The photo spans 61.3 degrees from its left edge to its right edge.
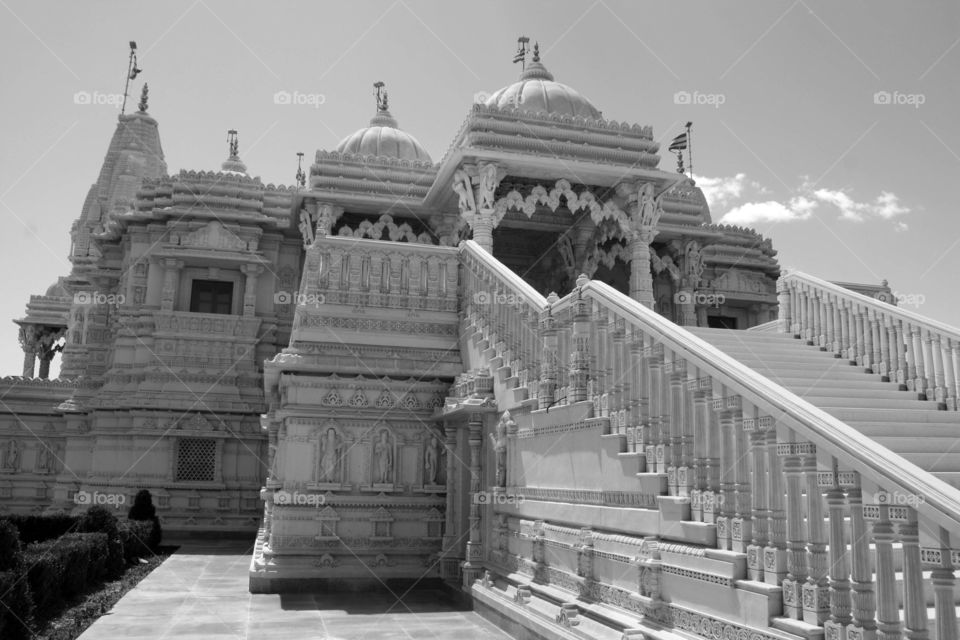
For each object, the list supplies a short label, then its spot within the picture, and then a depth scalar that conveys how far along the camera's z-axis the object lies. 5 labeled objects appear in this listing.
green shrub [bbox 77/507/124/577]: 13.31
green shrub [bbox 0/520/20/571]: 8.28
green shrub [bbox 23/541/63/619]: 9.23
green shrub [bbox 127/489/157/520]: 18.55
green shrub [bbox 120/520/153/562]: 14.77
